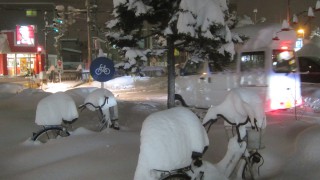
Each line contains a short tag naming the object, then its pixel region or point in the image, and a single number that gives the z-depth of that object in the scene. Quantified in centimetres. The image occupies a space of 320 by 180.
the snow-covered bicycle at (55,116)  459
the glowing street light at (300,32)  1827
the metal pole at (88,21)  1888
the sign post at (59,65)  2257
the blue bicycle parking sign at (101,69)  574
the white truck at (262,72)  677
